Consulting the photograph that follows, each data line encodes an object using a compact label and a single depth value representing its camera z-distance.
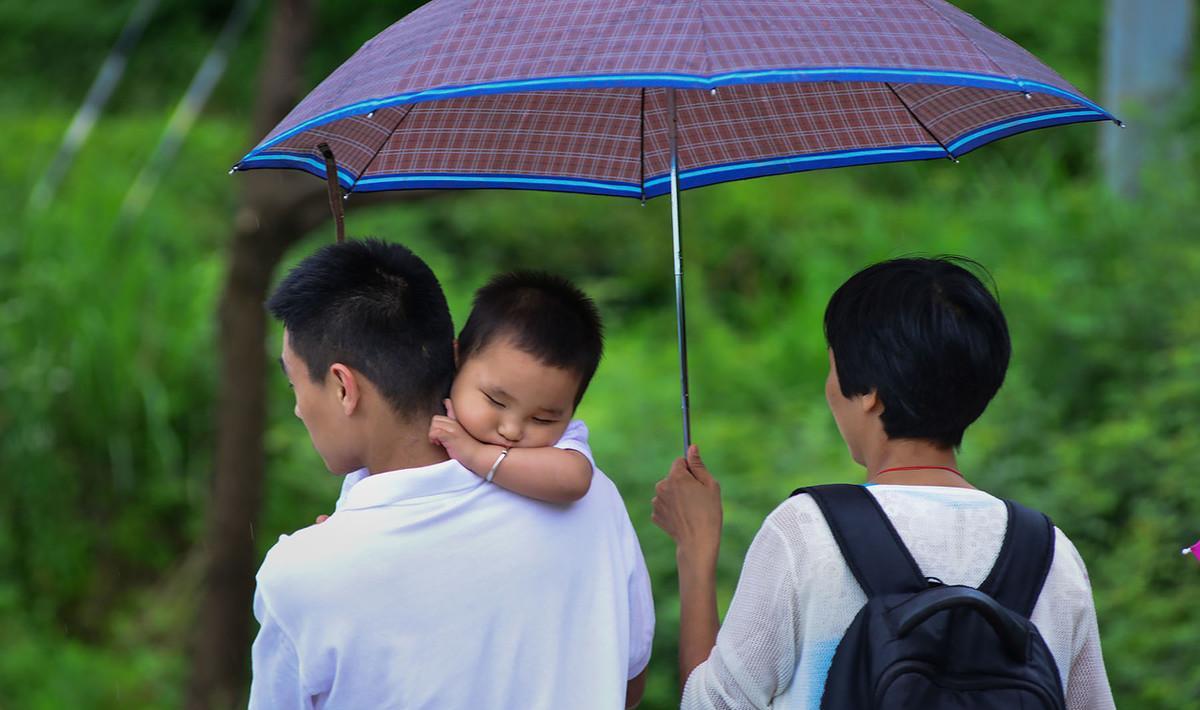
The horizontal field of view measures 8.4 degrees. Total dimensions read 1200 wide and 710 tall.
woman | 8.85
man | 8.79
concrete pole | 17.82
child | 8.91
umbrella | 8.83
